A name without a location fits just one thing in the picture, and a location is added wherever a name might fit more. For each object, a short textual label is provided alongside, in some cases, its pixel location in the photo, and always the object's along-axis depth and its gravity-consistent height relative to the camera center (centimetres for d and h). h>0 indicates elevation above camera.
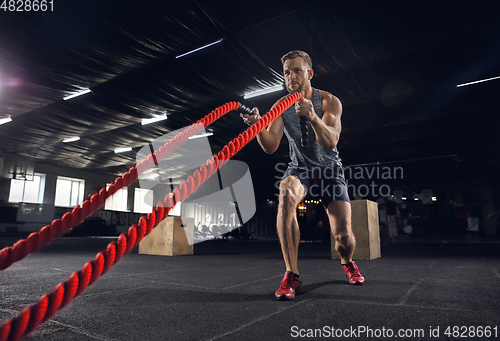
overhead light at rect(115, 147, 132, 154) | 1231 +279
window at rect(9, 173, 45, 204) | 1491 +141
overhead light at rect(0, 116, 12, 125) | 897 +293
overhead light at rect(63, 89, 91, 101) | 721 +300
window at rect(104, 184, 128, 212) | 1841 +95
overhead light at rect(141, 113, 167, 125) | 852 +285
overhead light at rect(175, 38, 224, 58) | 541 +311
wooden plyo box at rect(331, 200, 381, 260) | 469 -18
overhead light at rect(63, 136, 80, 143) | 1087 +292
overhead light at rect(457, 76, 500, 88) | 621 +281
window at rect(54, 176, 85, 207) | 1677 +148
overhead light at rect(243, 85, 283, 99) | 680 +287
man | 204 +36
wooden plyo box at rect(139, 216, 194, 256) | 541 -39
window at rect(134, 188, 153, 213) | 1997 +121
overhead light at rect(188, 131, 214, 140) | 998 +278
